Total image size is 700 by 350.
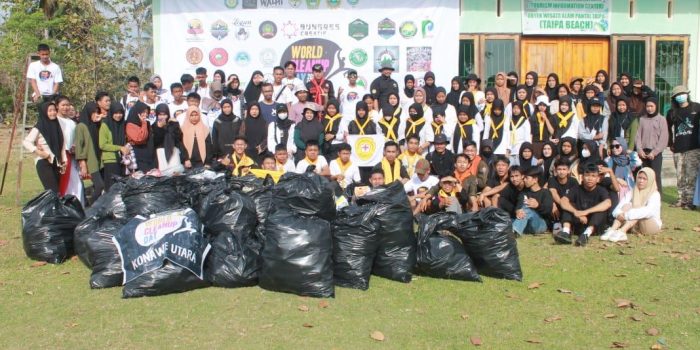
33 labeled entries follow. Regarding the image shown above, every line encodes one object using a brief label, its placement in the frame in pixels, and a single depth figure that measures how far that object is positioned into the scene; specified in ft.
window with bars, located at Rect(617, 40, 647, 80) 46.57
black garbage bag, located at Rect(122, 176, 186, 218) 22.20
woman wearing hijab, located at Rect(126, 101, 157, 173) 31.09
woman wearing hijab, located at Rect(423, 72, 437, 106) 37.50
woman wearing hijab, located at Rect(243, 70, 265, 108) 38.09
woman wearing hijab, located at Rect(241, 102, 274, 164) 33.73
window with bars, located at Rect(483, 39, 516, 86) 46.14
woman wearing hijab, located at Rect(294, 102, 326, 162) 33.22
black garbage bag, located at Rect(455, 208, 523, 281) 21.20
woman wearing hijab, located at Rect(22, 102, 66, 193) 29.43
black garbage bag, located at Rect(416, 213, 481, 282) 20.99
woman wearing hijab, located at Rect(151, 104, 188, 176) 32.28
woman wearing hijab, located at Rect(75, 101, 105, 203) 30.68
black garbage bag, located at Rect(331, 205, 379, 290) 20.12
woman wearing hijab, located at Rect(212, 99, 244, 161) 33.32
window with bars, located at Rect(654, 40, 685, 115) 47.03
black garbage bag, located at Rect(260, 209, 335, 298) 19.06
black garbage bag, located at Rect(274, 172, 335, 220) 20.68
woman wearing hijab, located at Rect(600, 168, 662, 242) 26.89
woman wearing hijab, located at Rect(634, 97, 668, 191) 33.91
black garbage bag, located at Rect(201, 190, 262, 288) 19.85
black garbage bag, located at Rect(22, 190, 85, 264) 23.22
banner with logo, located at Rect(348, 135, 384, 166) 33.60
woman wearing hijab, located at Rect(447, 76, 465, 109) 37.17
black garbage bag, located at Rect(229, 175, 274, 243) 22.42
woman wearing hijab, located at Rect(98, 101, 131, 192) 30.86
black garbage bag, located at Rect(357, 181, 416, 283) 20.84
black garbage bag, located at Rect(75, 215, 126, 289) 20.16
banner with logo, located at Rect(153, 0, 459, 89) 43.01
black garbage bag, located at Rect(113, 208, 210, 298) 19.11
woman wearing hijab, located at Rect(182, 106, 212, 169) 32.60
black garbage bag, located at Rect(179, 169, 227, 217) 22.62
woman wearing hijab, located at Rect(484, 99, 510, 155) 33.88
